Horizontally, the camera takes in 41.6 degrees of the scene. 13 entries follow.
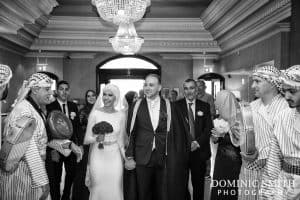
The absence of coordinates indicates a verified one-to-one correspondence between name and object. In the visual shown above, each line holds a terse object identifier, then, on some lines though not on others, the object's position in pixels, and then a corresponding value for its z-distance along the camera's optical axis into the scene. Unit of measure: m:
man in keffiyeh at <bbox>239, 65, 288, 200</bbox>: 3.35
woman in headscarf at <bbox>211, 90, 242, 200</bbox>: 4.09
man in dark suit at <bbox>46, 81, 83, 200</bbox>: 4.98
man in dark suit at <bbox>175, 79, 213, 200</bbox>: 5.50
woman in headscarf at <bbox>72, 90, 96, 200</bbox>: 5.83
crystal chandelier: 6.94
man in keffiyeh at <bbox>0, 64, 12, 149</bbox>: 3.16
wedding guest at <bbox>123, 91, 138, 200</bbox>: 4.67
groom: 4.59
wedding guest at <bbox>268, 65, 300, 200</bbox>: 2.61
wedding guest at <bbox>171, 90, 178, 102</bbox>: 9.01
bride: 4.76
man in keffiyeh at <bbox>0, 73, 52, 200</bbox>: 3.18
